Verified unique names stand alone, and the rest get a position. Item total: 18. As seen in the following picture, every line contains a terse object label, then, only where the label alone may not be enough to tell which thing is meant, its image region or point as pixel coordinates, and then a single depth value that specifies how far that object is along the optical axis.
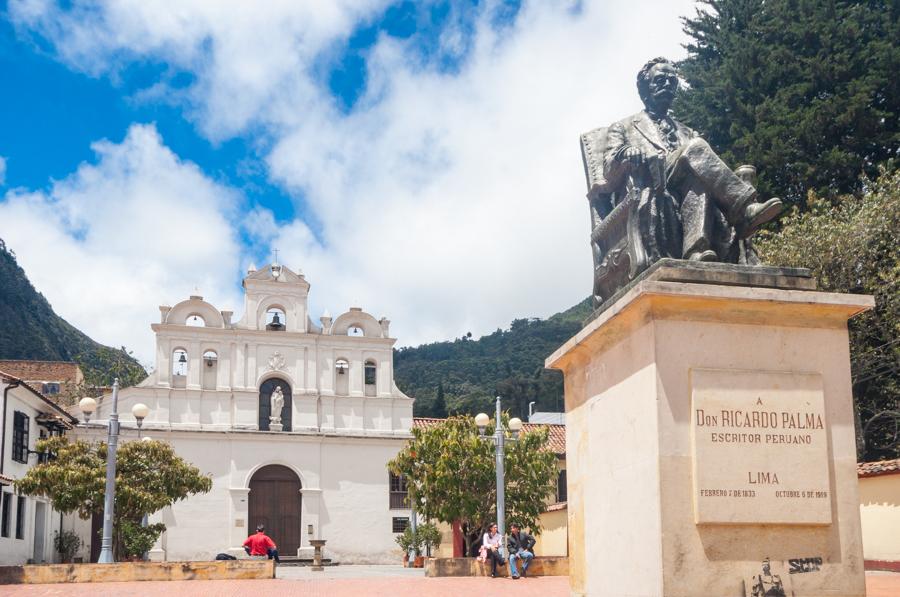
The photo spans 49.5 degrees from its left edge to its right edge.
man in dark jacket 18.28
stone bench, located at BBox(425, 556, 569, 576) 18.67
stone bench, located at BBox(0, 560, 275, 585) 16.36
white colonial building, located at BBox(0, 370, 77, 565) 25.88
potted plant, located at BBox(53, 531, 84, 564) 30.55
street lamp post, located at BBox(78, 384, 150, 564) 18.19
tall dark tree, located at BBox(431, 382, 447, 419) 57.38
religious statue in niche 36.72
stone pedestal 4.42
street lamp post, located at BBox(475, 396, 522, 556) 20.75
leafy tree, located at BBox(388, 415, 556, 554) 25.25
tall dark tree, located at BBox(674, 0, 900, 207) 24.88
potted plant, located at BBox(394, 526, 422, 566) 30.16
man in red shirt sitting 21.23
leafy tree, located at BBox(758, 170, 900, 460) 20.36
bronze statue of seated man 5.17
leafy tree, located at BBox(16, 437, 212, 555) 22.70
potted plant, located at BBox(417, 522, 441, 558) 29.05
